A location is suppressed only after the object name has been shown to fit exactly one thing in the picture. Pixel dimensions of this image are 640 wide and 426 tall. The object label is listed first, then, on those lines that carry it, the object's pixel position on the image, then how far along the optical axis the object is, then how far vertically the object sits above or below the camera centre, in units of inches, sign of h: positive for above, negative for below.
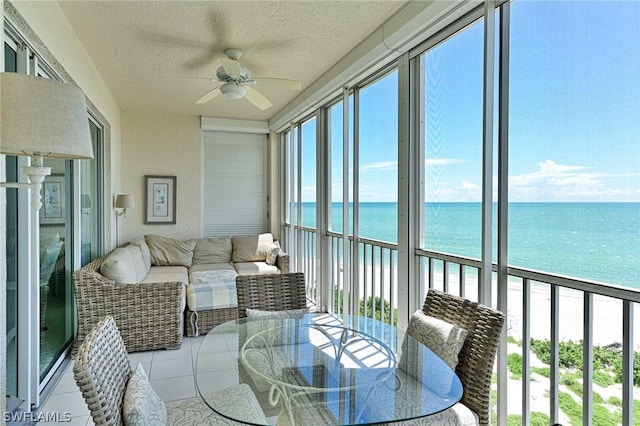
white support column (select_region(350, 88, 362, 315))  144.0 -0.4
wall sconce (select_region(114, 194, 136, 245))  189.3 +4.3
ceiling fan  121.0 +41.8
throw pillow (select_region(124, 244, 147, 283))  163.9 -23.2
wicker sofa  128.5 -30.9
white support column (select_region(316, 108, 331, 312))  178.1 +1.8
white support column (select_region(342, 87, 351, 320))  147.6 +8.6
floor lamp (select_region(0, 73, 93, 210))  47.0 +11.7
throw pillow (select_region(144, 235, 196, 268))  211.8 -23.0
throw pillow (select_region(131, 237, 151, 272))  195.3 -21.0
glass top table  54.7 -27.6
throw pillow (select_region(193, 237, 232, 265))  220.7 -23.6
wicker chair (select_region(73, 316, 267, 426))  43.8 -22.7
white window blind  243.3 +17.8
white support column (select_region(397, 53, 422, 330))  112.2 +8.0
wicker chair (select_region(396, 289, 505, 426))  63.4 -26.7
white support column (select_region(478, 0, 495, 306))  81.8 +12.3
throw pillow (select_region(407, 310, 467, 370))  68.6 -23.9
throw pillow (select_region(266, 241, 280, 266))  210.6 -24.7
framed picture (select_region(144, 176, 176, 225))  226.5 +6.4
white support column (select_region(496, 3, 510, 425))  81.1 +6.9
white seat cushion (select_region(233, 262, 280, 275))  195.0 -30.6
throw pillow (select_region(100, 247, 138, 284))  133.3 -21.0
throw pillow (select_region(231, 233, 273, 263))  221.9 -22.0
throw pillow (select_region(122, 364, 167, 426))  48.6 -26.1
